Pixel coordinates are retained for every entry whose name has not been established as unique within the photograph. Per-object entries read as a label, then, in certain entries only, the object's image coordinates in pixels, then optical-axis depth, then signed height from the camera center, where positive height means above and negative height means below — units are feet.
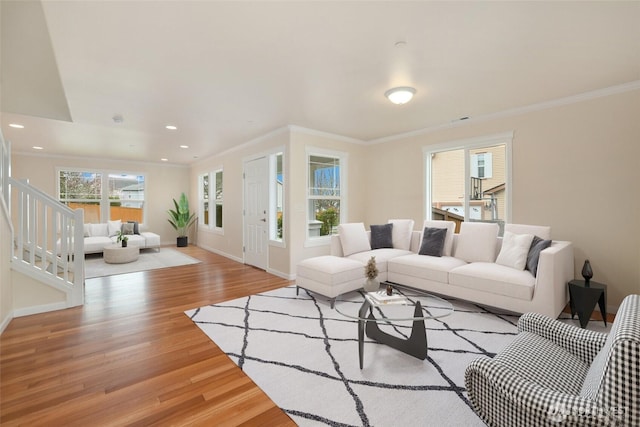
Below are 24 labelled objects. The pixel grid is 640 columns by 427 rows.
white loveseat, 21.38 -1.93
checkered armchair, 2.85 -2.25
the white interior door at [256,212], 17.34 -0.02
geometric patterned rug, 5.55 -3.75
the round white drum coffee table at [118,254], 19.10 -2.82
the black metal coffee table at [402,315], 7.01 -2.57
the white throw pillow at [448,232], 13.61 -0.98
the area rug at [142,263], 16.99 -3.40
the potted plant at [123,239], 20.25 -1.90
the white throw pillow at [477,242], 12.06 -1.32
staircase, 10.28 -1.06
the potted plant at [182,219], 26.99 -0.67
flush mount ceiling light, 10.25 +4.20
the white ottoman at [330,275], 11.10 -2.56
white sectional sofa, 9.31 -2.19
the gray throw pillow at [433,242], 13.19 -1.43
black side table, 9.05 -2.81
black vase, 9.48 -2.03
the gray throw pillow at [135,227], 24.42 -1.27
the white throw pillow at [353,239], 14.12 -1.35
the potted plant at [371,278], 8.72 -2.02
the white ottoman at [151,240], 23.34 -2.30
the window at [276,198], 16.90 +0.80
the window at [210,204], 24.39 +0.91
